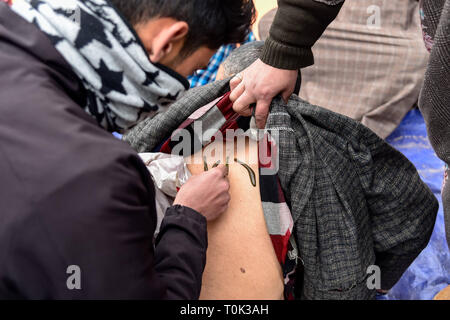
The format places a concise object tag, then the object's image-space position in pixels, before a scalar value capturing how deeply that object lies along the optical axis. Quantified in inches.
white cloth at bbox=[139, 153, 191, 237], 32.3
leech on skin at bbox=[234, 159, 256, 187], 33.0
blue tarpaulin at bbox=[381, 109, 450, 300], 49.1
